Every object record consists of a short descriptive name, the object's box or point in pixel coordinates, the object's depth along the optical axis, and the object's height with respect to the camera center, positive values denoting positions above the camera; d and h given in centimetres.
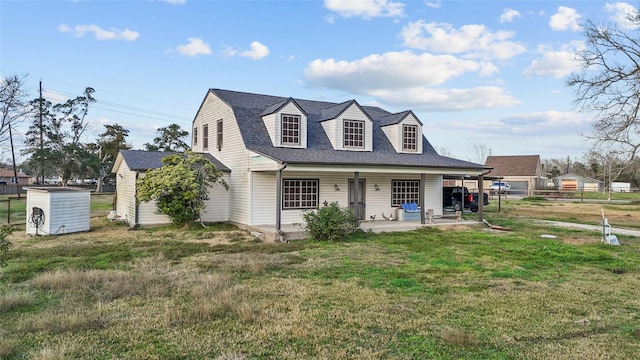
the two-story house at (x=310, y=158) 1533 +109
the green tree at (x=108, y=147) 4608 +464
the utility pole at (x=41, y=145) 4020 +407
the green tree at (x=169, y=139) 4575 +522
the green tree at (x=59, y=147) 4162 +401
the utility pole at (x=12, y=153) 3677 +293
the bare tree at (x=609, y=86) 2281 +580
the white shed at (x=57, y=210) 1408 -97
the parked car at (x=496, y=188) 4586 -34
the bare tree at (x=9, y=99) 3291 +705
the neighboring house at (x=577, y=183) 6175 +41
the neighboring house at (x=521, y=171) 5612 +210
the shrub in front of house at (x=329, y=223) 1307 -129
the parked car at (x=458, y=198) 2411 -79
